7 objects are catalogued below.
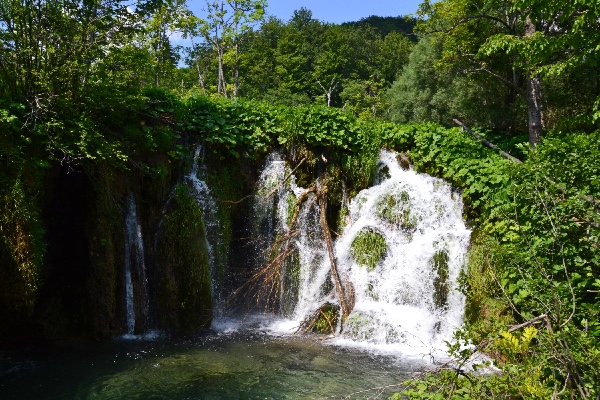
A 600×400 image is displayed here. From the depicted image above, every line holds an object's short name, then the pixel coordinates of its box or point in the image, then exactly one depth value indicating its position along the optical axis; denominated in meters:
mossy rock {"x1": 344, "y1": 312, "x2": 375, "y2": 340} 8.23
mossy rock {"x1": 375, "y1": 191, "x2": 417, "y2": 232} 9.62
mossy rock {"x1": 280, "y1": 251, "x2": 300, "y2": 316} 9.59
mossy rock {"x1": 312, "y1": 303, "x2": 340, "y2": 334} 8.67
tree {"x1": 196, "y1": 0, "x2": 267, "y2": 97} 23.33
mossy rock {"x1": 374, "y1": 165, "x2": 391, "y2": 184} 10.73
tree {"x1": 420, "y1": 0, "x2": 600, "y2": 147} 6.49
